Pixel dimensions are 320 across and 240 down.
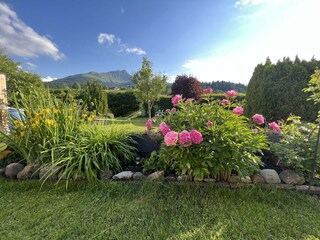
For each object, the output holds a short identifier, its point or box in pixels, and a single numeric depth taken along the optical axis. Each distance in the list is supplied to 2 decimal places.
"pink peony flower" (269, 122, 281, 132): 2.03
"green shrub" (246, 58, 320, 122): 4.00
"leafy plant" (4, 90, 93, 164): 2.20
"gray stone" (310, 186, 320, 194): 1.83
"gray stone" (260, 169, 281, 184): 1.92
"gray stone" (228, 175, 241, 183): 1.95
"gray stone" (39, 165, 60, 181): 2.09
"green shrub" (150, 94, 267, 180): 1.67
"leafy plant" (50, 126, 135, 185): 1.99
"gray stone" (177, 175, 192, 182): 2.01
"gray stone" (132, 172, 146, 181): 2.08
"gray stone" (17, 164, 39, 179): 2.17
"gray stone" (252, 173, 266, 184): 1.94
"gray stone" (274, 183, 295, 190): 1.88
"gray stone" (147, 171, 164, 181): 2.03
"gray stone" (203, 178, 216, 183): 1.98
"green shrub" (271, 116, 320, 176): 1.89
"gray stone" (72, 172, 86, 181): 1.98
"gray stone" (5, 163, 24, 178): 2.22
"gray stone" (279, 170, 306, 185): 1.90
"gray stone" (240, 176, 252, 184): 1.92
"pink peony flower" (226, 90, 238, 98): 2.06
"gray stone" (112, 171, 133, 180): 2.09
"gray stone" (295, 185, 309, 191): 1.87
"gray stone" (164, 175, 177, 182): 2.03
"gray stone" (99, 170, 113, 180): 2.09
